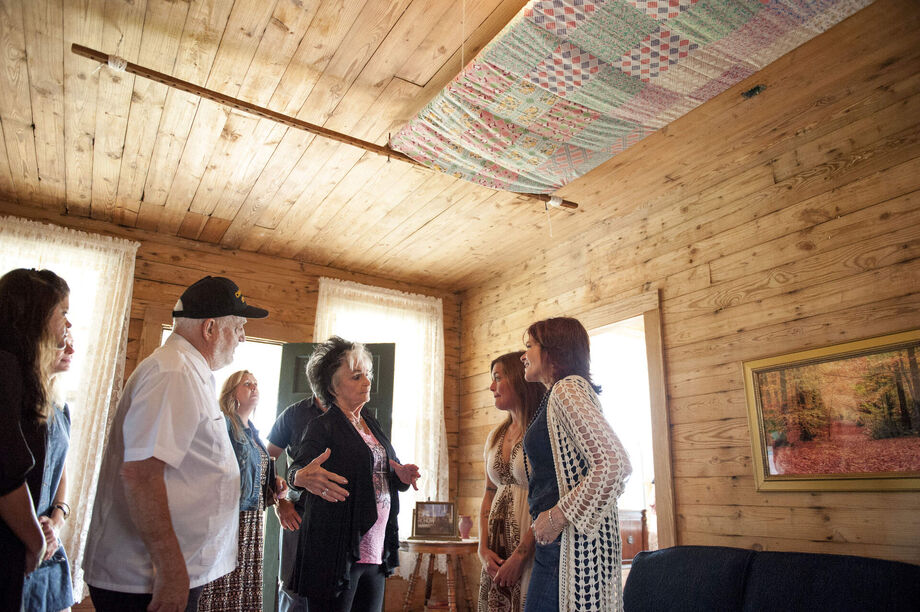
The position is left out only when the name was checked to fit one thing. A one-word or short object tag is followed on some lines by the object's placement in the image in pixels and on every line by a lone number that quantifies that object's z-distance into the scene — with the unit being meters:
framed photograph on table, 3.99
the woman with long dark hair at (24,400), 1.29
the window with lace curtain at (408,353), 5.14
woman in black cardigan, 2.02
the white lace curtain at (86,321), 3.87
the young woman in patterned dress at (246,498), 2.09
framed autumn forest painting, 2.53
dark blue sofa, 2.19
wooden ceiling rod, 2.56
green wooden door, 4.62
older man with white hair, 1.35
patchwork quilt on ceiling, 1.93
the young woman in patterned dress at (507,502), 2.13
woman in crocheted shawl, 1.63
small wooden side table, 3.77
